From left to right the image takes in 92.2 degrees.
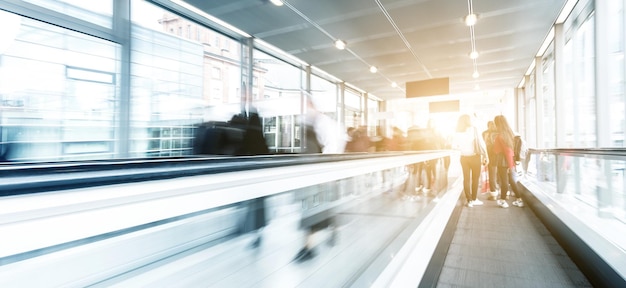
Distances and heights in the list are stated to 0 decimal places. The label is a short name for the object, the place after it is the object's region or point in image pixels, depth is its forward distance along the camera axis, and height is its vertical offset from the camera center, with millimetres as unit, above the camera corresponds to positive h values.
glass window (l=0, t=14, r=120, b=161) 2283 +473
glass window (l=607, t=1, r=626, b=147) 3463 +891
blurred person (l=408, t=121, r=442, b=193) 3630 +91
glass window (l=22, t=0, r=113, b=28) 3041 +1456
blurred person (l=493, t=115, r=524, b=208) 4617 -150
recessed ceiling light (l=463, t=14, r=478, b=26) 5102 +2225
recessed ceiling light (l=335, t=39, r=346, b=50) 6329 +2220
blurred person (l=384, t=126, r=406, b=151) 5493 +101
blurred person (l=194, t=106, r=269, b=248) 2430 +82
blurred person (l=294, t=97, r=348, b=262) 1671 -12
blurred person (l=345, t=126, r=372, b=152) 4613 +99
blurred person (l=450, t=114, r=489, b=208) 4496 -31
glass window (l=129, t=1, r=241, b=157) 3229 +731
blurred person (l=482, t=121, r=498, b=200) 4905 -128
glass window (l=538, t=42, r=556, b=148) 6655 +1143
